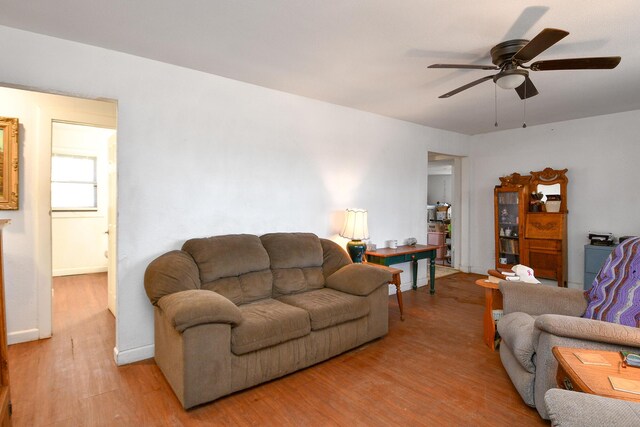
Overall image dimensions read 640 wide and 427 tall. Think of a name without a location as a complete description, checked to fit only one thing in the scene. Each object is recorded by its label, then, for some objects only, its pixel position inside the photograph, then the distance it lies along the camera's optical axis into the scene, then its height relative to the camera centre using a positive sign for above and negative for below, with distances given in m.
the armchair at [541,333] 1.79 -0.70
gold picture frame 2.96 +0.41
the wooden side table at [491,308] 3.03 -0.87
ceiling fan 1.97 +0.97
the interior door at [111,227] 3.50 -0.17
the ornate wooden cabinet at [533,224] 4.84 -0.16
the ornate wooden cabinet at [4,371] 1.74 -0.87
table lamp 3.91 -0.22
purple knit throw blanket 2.08 -0.49
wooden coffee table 1.33 -0.69
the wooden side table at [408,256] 4.13 -0.55
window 5.80 +0.47
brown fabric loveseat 2.14 -0.74
